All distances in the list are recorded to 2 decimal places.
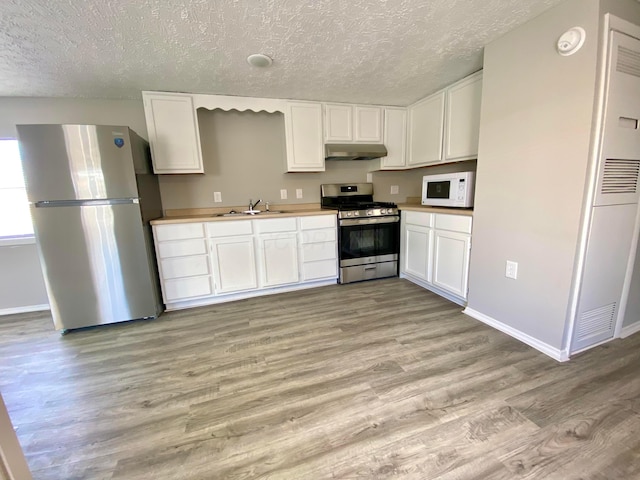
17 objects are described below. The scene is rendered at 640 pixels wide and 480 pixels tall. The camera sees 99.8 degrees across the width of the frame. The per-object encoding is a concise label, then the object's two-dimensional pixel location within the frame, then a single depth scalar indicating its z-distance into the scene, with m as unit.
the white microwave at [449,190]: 2.55
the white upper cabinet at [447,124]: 2.53
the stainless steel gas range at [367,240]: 3.26
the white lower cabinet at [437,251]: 2.53
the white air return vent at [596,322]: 1.82
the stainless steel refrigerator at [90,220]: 2.20
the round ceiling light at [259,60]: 2.06
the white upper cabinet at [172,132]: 2.71
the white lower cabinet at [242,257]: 2.74
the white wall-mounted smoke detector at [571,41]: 1.52
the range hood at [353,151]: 3.27
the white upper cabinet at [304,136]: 3.14
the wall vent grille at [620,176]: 1.62
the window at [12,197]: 2.76
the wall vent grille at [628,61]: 1.53
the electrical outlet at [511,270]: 2.01
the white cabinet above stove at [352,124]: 3.27
